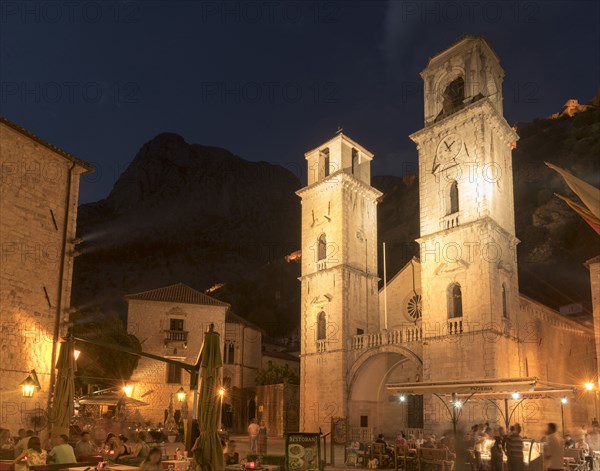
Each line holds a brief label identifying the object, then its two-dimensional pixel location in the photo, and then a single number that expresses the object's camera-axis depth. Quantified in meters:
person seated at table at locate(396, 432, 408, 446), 18.39
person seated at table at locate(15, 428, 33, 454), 12.67
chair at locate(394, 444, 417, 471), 17.80
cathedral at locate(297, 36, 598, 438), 25.22
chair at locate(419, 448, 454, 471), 16.69
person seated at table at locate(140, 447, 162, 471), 8.99
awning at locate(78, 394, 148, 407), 26.42
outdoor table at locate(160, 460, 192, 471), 12.74
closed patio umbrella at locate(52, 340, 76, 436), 13.80
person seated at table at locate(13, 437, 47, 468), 10.97
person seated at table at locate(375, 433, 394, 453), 19.64
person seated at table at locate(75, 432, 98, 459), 13.28
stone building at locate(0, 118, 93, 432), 16.86
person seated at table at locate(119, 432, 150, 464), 12.85
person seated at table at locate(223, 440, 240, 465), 13.62
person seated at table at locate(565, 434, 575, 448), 18.30
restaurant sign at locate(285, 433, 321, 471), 12.45
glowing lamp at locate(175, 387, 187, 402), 29.91
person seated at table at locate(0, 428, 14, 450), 14.42
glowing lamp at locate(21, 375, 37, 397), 15.49
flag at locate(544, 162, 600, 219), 7.09
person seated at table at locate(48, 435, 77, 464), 11.16
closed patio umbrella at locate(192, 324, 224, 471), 10.79
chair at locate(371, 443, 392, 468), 19.37
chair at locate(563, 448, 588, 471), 16.22
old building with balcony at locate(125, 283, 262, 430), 38.44
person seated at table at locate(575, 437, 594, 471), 16.01
